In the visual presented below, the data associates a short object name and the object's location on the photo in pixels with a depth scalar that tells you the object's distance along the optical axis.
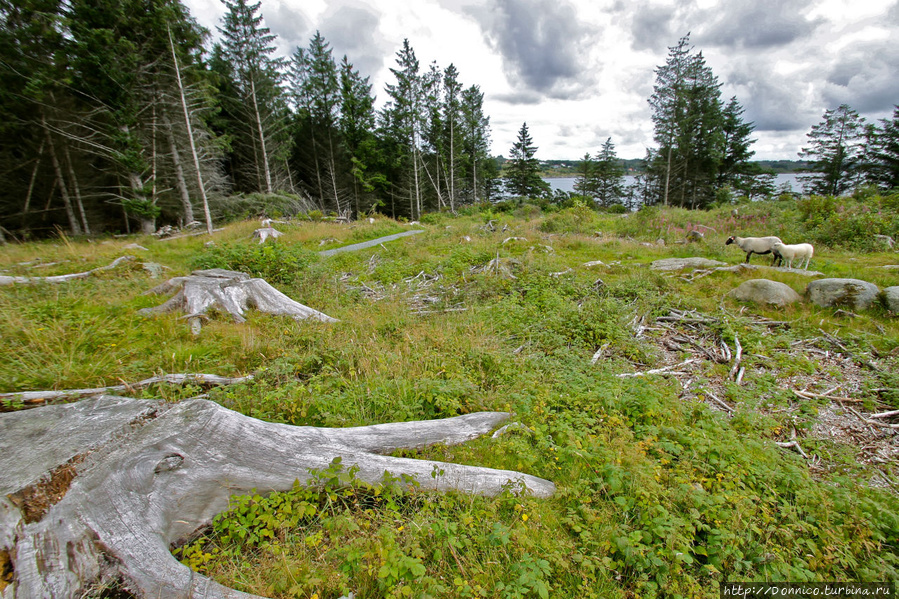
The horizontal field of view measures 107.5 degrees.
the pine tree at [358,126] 34.31
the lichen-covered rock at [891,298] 6.20
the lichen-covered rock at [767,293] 6.96
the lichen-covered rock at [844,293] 6.48
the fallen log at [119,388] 2.93
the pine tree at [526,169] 46.81
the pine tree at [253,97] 24.19
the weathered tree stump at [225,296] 5.71
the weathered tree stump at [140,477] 1.90
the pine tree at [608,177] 45.53
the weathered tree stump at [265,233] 14.78
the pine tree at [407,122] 31.22
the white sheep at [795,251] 8.93
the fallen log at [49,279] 6.06
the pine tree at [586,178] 47.06
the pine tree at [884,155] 27.66
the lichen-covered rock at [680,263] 9.62
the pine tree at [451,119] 33.69
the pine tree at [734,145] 32.94
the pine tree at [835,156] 31.66
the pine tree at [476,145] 38.62
